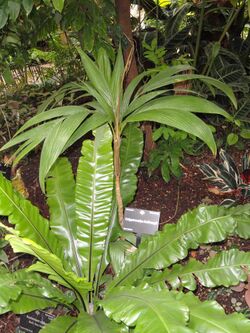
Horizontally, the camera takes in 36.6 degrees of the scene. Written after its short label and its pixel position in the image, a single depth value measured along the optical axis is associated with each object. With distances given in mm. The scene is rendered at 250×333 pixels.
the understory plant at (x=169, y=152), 1978
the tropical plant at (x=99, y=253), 1164
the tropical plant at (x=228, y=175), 2002
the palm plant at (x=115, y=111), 1062
